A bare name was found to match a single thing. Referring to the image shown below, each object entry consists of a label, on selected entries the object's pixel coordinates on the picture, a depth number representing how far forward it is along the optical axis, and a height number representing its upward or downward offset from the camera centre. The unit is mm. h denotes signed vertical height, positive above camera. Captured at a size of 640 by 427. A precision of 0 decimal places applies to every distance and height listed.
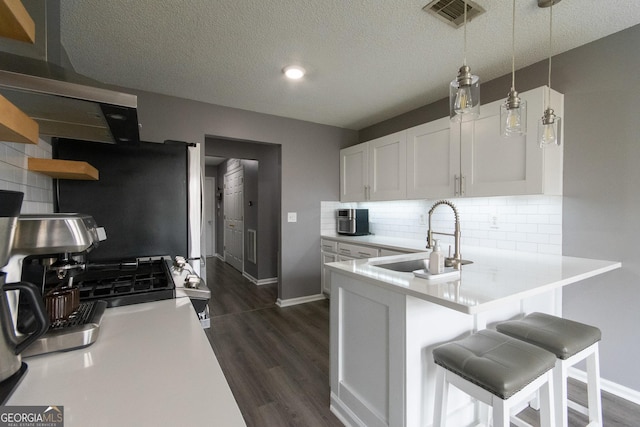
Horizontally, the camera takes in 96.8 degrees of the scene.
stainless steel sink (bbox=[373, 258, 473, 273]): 1866 -377
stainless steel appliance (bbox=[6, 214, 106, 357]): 756 -176
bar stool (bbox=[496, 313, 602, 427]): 1302 -640
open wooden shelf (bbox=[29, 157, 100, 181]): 1364 +217
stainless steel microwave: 3752 -168
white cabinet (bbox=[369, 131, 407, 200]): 3143 +493
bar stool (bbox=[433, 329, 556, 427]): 1044 -634
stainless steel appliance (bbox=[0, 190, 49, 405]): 611 -231
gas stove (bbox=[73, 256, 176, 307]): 1111 -324
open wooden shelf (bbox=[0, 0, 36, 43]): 598 +432
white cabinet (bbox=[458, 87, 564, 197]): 2031 +396
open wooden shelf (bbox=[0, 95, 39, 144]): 639 +214
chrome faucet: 1604 -213
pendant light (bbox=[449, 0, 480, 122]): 1234 +515
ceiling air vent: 1632 +1180
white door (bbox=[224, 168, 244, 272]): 5641 -190
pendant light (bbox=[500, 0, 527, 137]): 1436 +488
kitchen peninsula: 1255 -588
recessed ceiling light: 2357 +1172
